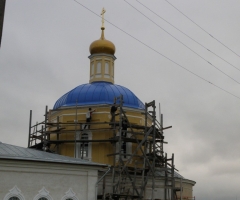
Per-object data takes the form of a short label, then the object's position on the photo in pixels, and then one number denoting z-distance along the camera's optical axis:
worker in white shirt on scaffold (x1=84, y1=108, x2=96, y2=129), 22.88
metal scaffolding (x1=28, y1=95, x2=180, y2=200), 20.48
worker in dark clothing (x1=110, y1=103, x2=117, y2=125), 22.09
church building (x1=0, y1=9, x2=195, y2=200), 17.56
